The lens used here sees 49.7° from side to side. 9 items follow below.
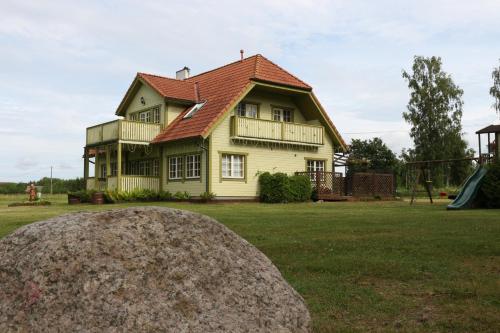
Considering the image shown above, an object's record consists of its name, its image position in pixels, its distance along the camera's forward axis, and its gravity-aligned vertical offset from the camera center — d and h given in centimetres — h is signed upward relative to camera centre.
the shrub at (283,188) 2809 +1
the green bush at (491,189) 1952 -7
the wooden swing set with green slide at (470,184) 1939 +15
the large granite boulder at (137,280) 252 -46
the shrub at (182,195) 2841 -34
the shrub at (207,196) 2698 -38
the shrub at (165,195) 2977 -35
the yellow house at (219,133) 2822 +306
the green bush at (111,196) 2830 -37
